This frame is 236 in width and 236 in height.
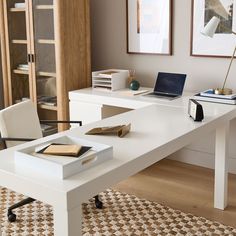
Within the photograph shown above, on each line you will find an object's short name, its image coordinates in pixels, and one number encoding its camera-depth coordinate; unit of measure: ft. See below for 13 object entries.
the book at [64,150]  6.01
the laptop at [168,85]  11.46
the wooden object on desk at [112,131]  7.49
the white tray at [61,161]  5.62
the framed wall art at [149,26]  12.38
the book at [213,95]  10.21
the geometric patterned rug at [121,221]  8.88
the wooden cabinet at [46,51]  12.62
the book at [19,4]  13.55
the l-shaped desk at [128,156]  5.40
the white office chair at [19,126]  9.31
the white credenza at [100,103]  11.15
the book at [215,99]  10.11
